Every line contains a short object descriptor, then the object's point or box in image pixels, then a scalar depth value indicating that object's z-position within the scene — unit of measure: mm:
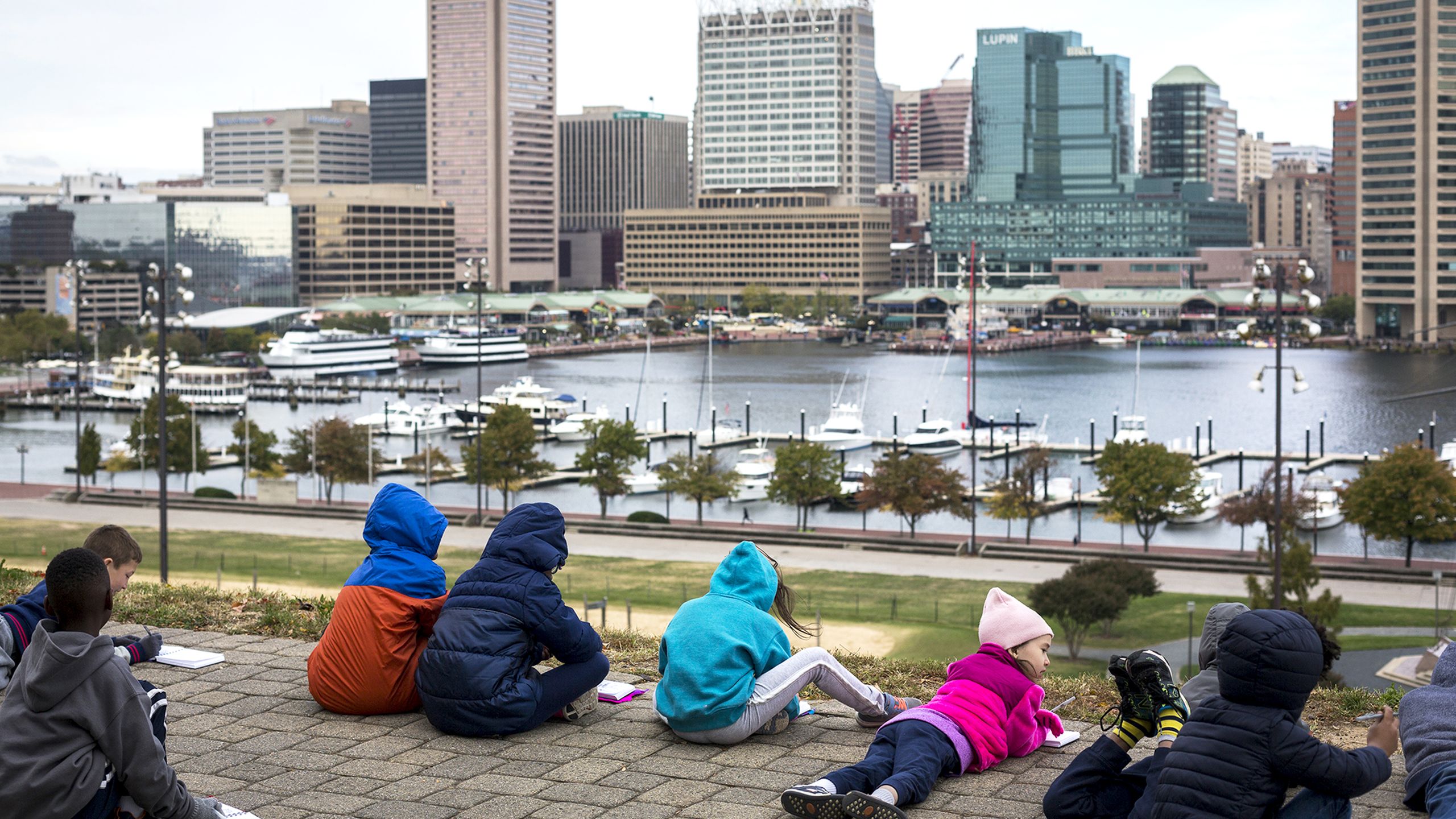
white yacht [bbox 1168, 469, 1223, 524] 51656
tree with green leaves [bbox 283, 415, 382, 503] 54812
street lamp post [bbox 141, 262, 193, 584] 27281
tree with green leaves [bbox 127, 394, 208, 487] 59938
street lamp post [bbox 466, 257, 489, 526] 43625
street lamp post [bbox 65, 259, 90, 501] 66812
